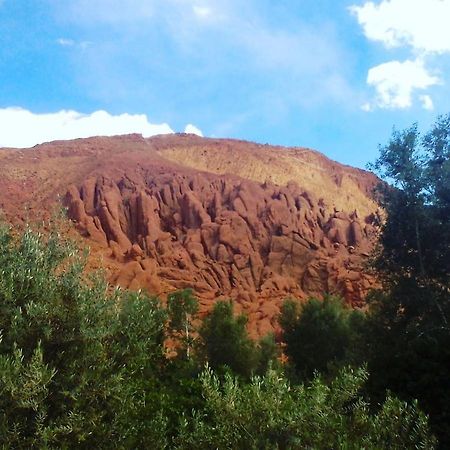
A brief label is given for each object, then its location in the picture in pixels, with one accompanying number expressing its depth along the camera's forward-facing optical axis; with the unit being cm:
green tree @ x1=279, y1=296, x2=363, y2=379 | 3949
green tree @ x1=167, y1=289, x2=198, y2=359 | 4975
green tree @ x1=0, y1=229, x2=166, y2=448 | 855
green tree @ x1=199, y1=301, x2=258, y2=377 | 4250
